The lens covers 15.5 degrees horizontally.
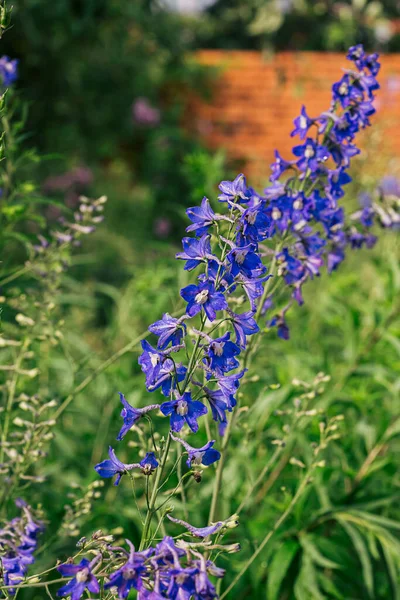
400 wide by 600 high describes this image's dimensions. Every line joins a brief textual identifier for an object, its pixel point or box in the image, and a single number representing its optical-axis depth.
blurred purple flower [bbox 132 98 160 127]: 8.20
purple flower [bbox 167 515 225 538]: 1.05
